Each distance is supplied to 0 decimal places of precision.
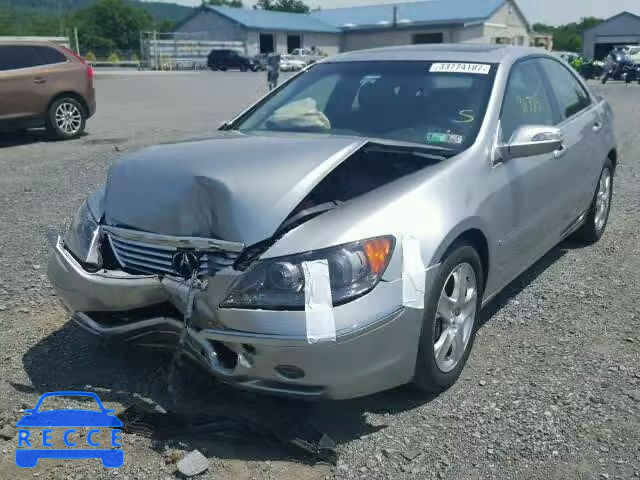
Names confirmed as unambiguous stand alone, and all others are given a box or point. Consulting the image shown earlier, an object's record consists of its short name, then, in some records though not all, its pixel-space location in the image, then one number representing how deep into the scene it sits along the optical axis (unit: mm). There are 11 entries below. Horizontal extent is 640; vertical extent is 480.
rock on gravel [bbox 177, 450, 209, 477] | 2744
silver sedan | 2783
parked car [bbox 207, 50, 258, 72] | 51094
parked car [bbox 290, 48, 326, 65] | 52734
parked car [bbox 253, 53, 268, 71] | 51281
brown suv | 11250
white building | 59875
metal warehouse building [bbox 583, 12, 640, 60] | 65688
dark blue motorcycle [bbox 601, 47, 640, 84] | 34438
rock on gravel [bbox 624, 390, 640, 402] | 3328
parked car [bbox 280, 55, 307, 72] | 47725
